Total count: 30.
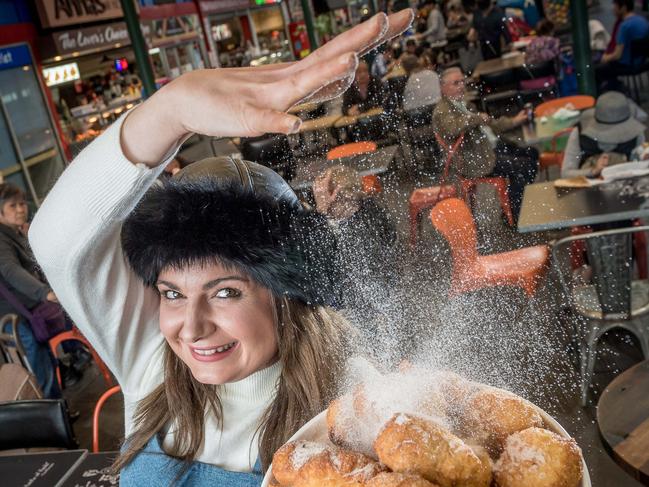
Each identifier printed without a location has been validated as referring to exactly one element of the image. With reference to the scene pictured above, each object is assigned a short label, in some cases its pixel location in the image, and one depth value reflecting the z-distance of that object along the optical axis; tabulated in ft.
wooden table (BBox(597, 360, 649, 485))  6.80
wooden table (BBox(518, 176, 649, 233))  13.24
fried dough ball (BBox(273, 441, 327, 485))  3.09
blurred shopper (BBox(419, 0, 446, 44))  48.39
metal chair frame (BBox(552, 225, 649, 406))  12.48
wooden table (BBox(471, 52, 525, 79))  30.12
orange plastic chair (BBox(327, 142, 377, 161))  21.12
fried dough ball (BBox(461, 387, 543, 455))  3.18
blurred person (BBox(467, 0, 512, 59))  32.68
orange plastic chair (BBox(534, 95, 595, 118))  21.83
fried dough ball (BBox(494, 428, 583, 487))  2.82
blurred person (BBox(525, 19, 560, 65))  29.86
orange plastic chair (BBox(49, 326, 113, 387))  16.58
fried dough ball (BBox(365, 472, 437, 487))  2.67
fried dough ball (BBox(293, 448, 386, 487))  2.91
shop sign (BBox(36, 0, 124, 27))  32.19
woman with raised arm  4.04
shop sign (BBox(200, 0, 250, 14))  50.33
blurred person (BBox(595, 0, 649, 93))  27.84
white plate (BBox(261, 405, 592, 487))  3.23
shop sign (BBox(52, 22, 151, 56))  32.94
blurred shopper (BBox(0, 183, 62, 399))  15.92
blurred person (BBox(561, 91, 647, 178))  16.99
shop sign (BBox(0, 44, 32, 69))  29.66
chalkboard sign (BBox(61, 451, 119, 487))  8.20
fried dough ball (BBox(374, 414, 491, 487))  2.81
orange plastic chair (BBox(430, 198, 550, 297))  13.11
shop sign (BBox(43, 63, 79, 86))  32.96
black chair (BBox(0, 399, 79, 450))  10.12
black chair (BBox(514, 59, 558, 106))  28.61
